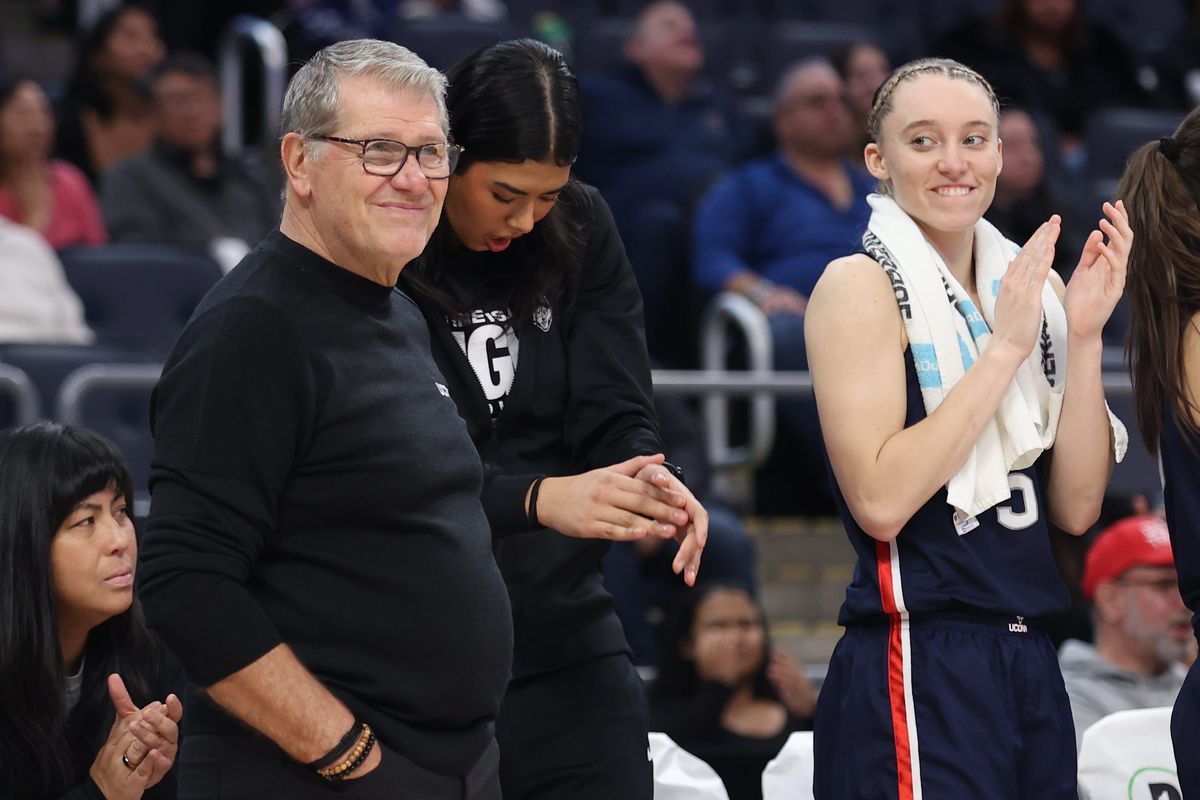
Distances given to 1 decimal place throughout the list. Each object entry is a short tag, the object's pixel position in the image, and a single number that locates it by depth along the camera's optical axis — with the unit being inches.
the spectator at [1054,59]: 647.8
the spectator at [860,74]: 565.9
